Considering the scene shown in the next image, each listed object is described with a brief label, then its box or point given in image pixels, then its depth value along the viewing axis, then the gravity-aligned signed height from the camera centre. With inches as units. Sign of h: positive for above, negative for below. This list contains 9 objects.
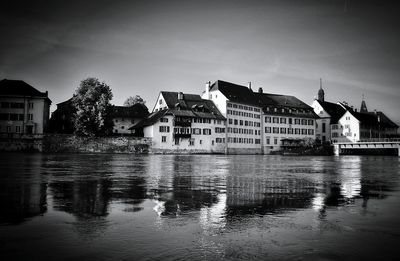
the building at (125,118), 4010.8 +381.7
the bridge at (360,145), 3636.8 +86.1
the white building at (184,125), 3357.8 +262.8
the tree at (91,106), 2874.0 +367.5
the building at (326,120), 4909.0 +451.6
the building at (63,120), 3426.7 +313.1
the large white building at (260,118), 3905.0 +414.4
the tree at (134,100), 4603.8 +661.7
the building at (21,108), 2859.3 +350.5
